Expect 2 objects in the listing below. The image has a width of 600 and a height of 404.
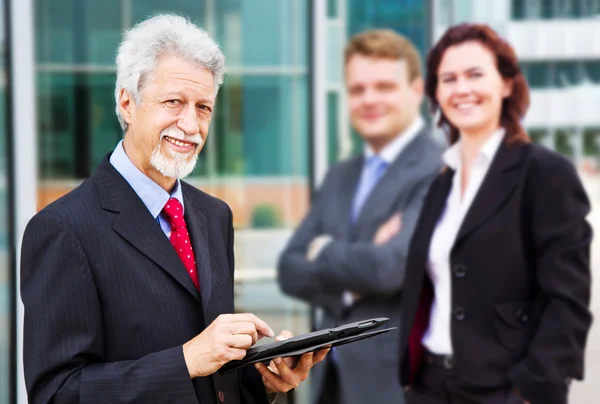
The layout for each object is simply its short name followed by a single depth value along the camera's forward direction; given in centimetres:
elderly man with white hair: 236
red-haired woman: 300
